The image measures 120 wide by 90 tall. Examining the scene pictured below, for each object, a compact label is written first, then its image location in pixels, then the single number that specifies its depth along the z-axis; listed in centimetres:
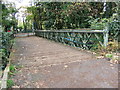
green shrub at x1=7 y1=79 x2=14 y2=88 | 218
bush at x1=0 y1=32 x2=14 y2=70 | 315
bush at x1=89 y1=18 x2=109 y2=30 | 460
